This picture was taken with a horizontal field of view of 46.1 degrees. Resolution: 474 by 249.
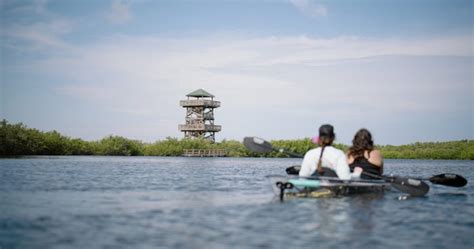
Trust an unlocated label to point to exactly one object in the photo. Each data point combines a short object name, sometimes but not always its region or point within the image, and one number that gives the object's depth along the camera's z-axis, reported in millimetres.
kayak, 10172
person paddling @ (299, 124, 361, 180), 10078
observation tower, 65250
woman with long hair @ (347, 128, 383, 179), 11609
